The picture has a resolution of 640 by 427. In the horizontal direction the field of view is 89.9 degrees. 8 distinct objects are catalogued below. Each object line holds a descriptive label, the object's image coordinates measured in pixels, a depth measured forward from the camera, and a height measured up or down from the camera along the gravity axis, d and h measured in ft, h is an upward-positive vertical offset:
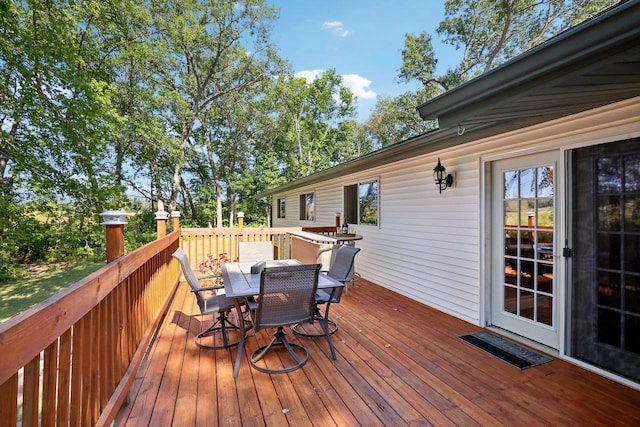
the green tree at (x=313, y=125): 68.85 +19.99
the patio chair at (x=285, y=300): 8.41 -2.36
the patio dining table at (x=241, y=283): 9.05 -2.23
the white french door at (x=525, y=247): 10.30 -1.18
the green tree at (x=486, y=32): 40.29 +25.44
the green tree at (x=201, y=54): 46.50 +25.60
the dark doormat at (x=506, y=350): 9.51 -4.39
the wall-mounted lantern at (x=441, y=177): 14.30 +1.65
